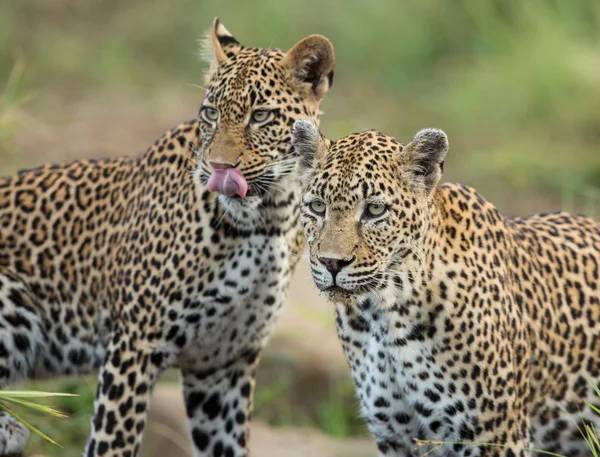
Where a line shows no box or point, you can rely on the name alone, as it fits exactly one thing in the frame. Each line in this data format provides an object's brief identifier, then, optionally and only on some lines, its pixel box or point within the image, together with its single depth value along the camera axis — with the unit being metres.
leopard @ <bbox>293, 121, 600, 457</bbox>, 12.38
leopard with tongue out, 14.51
